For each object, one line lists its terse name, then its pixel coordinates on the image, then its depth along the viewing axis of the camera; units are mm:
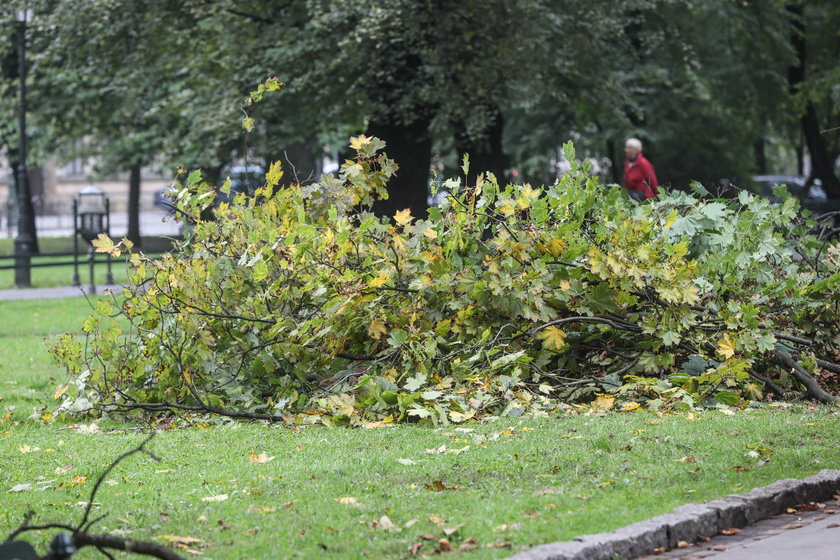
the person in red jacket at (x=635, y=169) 32703
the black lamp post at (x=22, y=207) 49312
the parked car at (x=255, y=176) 66400
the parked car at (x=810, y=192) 53344
